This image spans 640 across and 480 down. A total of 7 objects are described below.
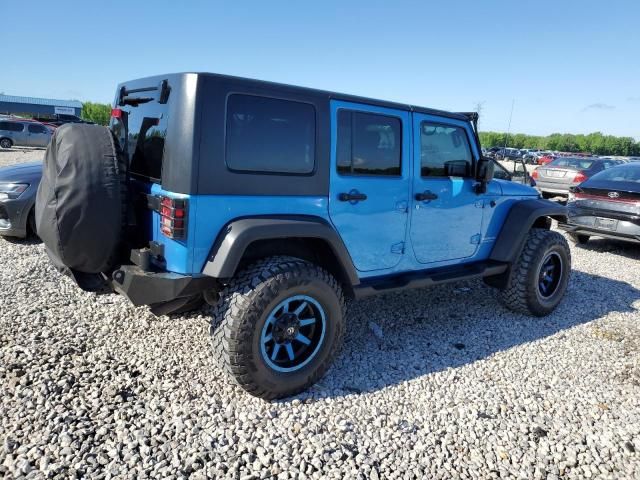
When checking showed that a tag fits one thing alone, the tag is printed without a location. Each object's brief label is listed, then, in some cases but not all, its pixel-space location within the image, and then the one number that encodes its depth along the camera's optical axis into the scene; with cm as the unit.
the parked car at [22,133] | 2175
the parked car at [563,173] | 1156
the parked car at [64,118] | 3169
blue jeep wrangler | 267
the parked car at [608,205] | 690
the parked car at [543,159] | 3388
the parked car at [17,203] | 556
